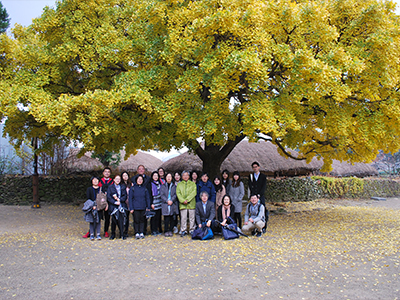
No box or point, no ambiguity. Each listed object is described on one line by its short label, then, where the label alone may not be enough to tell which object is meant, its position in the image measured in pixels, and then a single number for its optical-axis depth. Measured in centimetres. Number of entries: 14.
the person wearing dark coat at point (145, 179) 664
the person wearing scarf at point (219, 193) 713
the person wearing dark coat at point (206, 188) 682
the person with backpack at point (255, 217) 647
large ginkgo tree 643
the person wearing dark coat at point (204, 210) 654
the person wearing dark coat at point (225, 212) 657
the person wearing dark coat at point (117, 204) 640
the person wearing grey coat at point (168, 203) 676
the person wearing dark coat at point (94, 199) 641
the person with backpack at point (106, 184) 655
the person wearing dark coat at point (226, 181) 723
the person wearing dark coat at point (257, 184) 700
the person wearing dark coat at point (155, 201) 679
